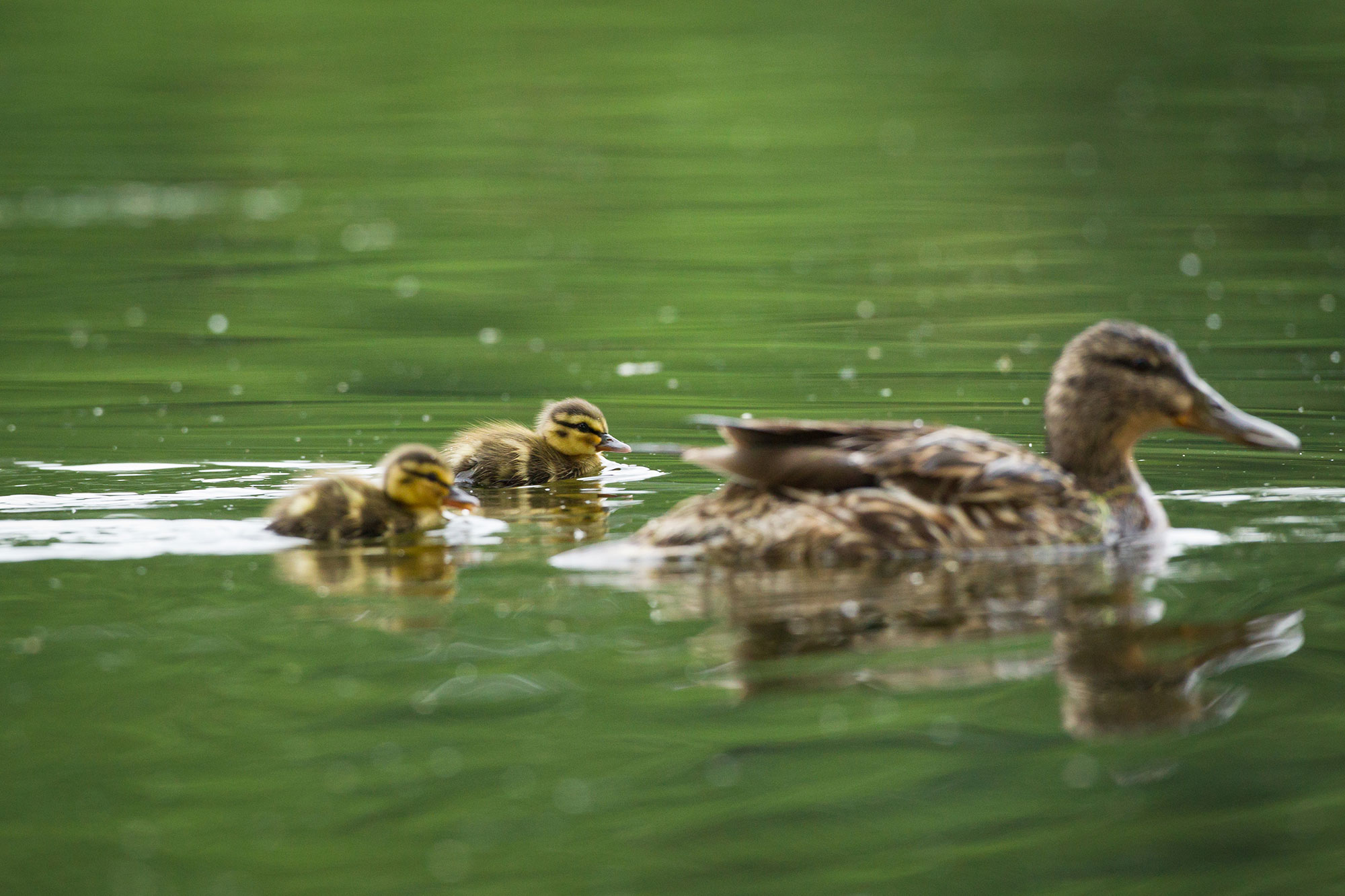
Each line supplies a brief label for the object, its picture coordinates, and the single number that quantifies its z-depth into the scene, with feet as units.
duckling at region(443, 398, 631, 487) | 52.01
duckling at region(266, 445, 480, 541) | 42.16
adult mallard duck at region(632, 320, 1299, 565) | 38.47
